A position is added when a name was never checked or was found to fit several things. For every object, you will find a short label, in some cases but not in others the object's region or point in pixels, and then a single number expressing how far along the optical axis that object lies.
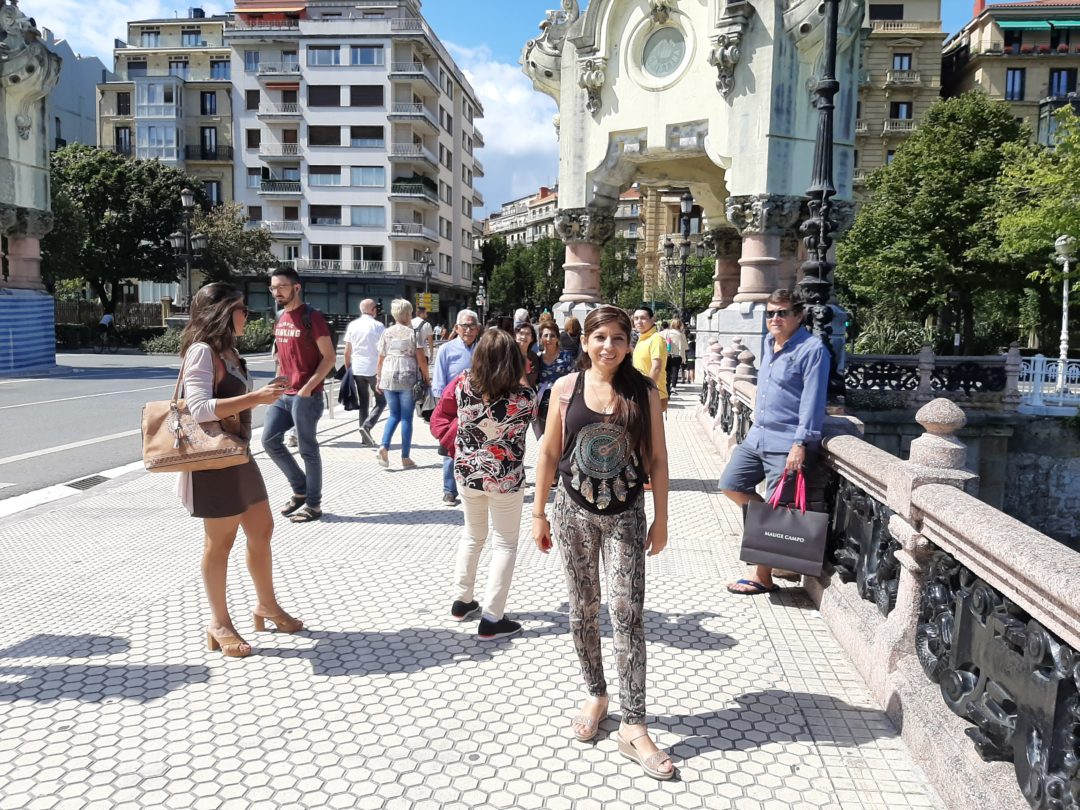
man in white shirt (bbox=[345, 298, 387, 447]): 10.05
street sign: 43.01
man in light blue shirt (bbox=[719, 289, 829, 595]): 4.73
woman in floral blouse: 4.30
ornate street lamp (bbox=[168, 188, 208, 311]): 26.80
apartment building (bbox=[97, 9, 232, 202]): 56.69
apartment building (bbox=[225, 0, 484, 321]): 52.56
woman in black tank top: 3.16
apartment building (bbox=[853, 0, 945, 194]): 51.19
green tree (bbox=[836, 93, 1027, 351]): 33.94
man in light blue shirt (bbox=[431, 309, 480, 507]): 6.88
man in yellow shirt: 8.40
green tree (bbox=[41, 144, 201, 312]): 41.59
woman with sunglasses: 3.84
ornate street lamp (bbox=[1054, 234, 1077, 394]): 21.83
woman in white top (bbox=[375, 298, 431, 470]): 8.70
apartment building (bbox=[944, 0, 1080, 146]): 49.25
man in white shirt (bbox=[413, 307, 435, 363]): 13.10
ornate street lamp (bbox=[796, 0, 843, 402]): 8.66
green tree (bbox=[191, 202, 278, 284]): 43.50
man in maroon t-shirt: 6.24
